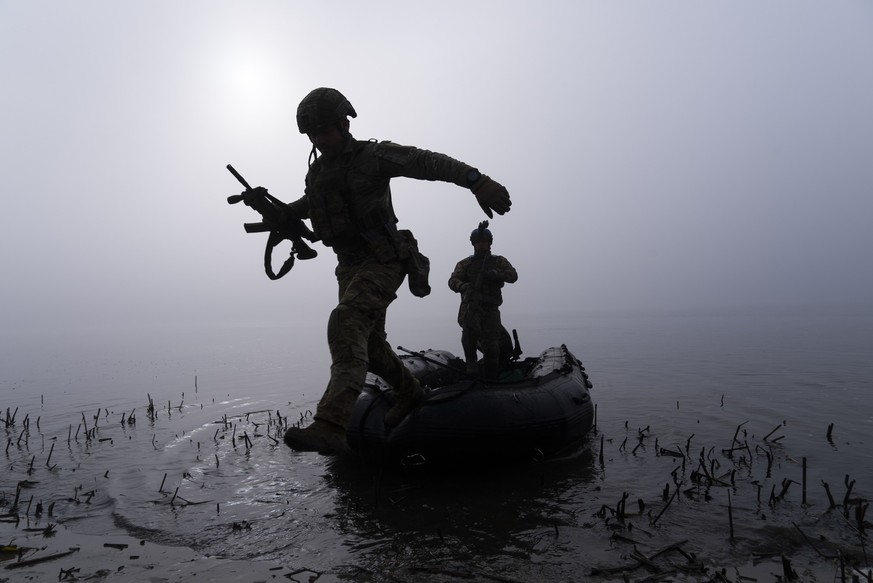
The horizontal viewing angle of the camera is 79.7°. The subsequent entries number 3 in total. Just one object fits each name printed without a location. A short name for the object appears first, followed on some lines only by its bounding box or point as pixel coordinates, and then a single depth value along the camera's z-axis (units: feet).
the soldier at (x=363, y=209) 12.67
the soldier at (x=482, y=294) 33.17
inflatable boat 17.90
